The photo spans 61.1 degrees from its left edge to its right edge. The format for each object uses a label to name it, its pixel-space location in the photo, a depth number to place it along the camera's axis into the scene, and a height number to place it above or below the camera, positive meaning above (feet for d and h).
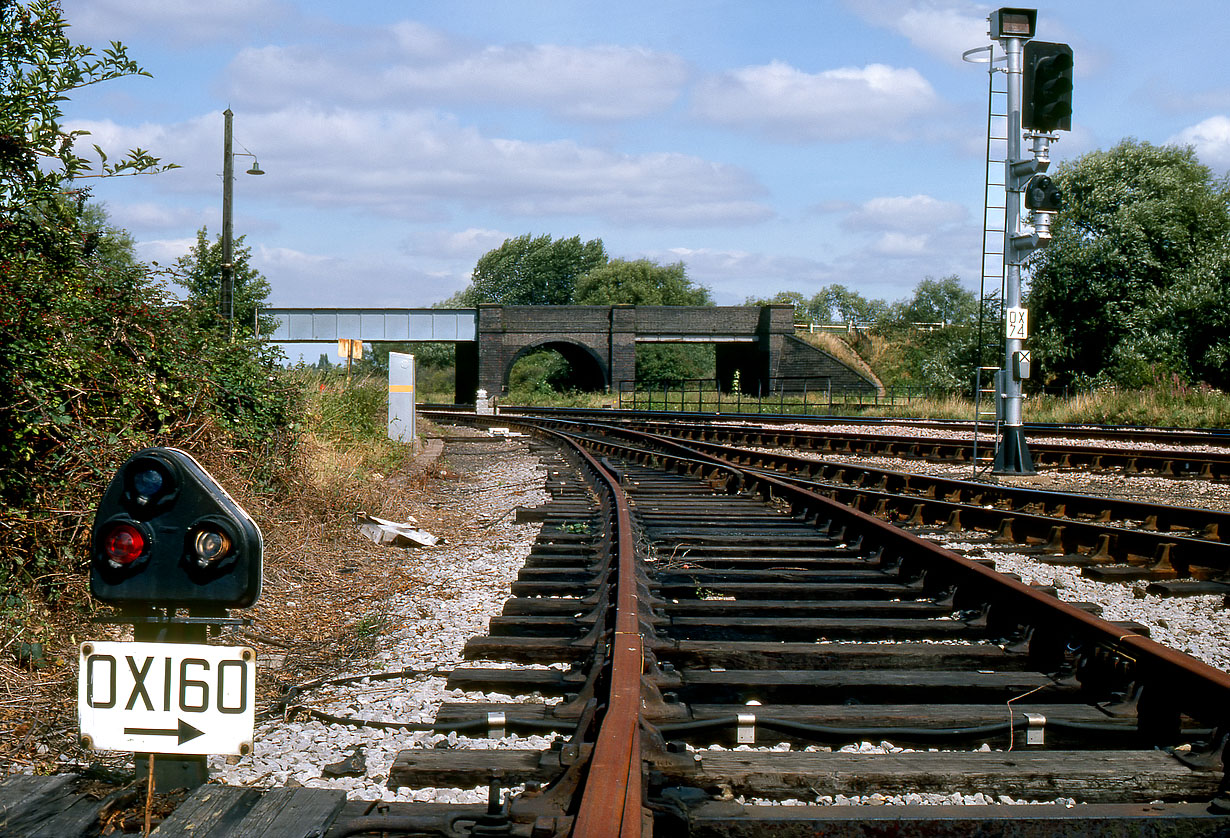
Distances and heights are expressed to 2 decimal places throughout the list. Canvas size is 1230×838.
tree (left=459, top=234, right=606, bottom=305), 377.91 +47.99
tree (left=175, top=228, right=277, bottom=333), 90.63 +11.45
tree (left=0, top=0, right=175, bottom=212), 18.17 +5.15
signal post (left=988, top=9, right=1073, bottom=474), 40.86 +9.92
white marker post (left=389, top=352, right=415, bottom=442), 54.34 +0.17
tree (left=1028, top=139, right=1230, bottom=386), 102.68 +16.08
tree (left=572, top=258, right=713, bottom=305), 300.81 +34.21
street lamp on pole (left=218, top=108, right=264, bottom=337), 67.05 +11.97
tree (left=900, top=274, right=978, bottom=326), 383.04 +40.99
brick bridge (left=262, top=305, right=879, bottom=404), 175.32 +11.59
